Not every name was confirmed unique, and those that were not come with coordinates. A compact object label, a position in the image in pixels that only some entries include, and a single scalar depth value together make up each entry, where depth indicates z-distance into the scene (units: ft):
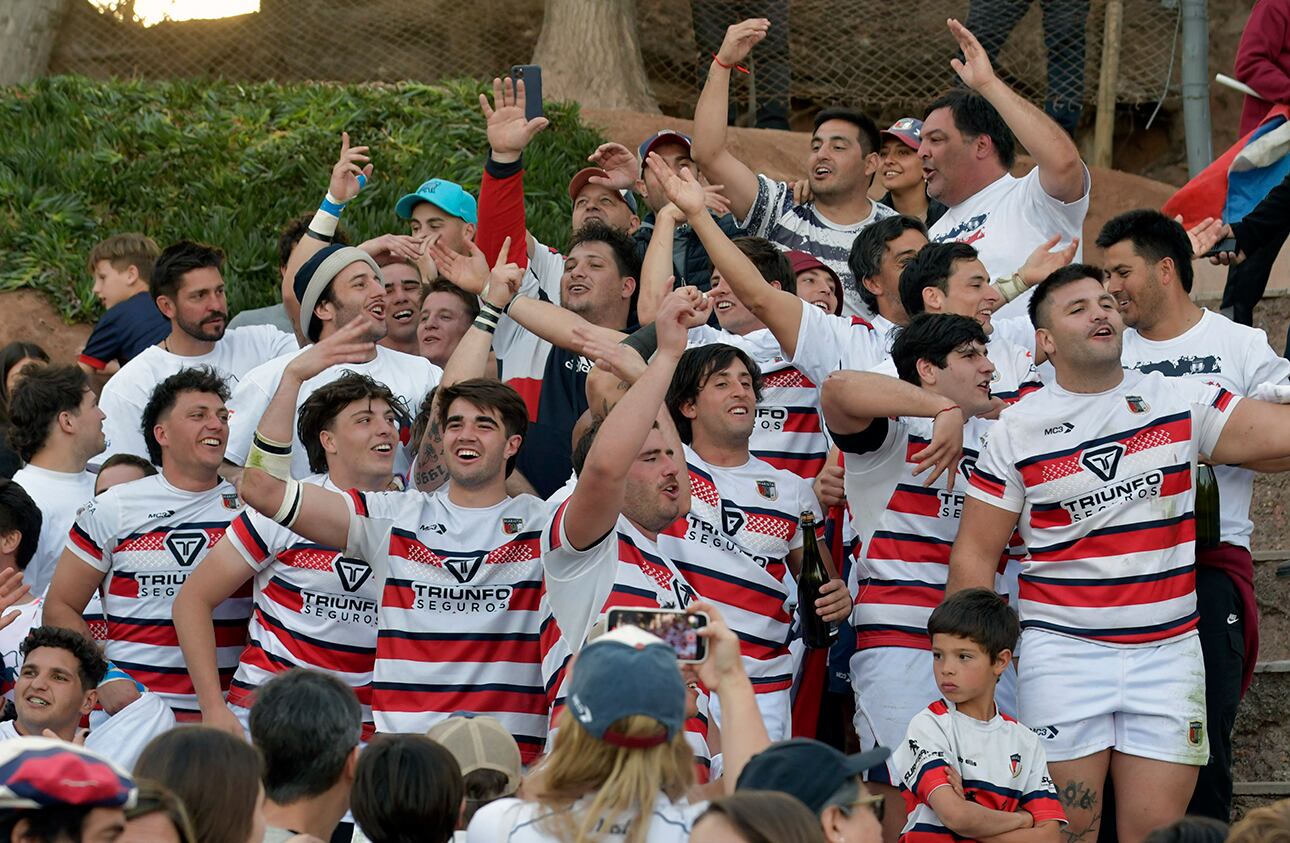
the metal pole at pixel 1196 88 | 63.16
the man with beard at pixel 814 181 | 50.98
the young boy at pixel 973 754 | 33.71
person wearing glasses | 23.93
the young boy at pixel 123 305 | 55.77
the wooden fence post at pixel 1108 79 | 79.10
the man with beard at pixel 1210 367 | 38.45
